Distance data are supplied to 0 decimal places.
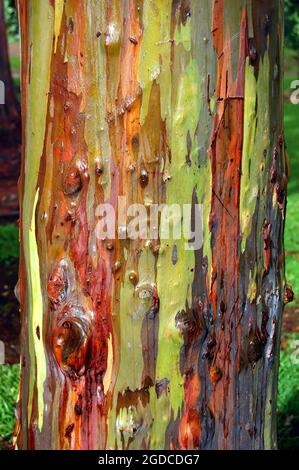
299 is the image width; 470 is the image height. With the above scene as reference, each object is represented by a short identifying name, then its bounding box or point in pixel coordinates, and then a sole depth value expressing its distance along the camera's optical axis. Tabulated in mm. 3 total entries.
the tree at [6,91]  17422
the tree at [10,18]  20156
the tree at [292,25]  16623
